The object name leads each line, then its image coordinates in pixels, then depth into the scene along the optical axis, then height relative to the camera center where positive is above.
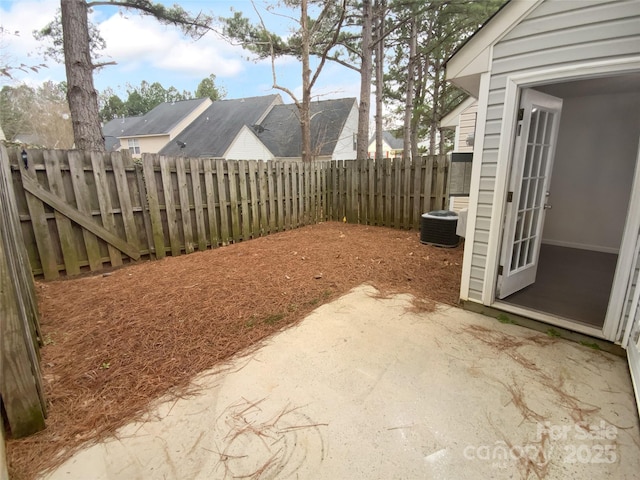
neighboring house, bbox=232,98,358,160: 17.08 +2.36
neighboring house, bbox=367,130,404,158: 43.34 +4.35
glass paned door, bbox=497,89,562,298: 2.72 -0.18
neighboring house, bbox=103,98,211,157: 19.78 +3.47
